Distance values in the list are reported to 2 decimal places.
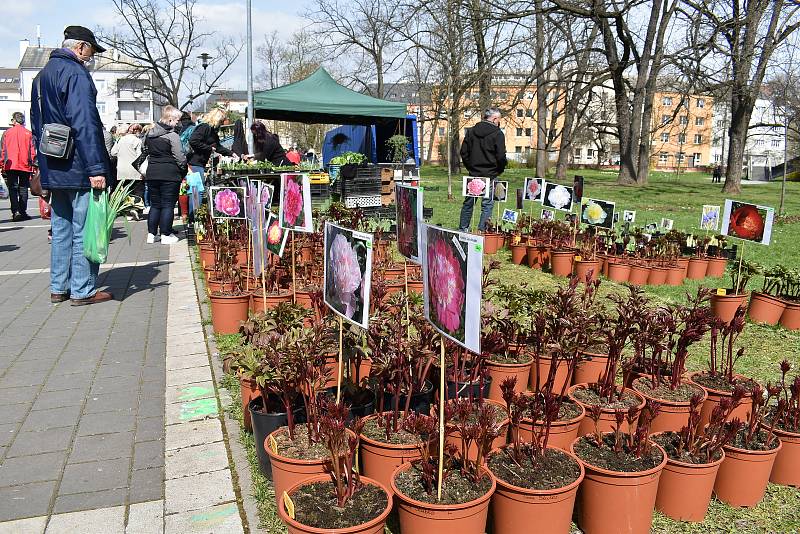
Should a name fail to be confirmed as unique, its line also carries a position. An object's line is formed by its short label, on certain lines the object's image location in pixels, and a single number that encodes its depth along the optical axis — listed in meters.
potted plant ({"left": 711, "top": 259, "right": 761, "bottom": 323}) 5.57
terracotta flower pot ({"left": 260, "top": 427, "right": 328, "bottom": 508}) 2.60
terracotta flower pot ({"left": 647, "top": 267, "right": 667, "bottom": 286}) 7.25
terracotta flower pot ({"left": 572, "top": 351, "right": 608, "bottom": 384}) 4.06
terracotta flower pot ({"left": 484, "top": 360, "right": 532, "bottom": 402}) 3.80
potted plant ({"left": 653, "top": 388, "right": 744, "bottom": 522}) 2.78
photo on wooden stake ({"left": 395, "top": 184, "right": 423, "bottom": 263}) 4.14
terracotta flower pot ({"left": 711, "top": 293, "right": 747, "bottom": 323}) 5.59
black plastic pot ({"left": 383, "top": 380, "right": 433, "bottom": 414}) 3.37
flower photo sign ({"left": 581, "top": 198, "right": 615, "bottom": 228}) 7.31
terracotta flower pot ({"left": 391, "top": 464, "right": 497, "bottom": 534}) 2.35
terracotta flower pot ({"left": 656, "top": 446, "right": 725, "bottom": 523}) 2.78
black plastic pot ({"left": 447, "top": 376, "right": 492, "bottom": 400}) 3.46
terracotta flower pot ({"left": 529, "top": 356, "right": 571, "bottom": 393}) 3.96
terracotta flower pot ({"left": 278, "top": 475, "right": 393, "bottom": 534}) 2.19
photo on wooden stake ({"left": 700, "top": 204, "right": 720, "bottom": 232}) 7.08
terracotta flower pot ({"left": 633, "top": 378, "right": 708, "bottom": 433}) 3.30
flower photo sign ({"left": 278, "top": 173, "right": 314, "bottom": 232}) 4.48
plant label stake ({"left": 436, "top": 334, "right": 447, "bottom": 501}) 2.44
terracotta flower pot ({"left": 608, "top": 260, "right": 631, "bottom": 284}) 7.29
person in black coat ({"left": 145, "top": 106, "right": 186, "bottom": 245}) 8.62
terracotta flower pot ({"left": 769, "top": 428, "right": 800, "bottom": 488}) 3.05
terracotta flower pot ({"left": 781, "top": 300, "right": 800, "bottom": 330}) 5.54
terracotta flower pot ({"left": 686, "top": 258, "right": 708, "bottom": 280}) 7.51
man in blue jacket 5.32
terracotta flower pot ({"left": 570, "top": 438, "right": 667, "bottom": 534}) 2.60
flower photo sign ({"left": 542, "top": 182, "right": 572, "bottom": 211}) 8.28
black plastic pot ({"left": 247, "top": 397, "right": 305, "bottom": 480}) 2.99
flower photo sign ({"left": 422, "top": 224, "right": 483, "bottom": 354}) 2.26
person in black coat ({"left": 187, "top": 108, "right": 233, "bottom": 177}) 9.55
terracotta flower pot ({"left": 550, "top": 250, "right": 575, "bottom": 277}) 7.56
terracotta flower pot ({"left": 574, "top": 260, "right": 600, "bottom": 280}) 7.26
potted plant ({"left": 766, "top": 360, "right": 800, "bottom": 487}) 3.05
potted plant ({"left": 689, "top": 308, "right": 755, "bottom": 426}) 3.48
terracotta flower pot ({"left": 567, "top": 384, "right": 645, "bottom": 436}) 3.18
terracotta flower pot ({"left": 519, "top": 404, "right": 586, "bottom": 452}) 3.02
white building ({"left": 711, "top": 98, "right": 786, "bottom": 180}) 58.11
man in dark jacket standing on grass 9.32
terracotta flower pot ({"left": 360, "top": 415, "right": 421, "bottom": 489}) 2.77
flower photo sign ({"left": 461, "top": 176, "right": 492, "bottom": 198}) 9.02
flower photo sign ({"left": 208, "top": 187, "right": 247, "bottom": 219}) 6.82
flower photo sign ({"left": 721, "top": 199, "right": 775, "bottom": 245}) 5.35
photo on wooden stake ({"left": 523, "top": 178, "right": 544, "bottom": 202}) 8.90
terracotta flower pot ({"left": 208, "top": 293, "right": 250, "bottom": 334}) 5.12
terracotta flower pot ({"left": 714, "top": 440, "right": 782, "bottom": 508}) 2.90
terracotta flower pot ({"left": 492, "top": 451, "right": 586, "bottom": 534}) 2.46
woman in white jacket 10.79
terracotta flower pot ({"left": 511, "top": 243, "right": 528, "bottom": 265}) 8.37
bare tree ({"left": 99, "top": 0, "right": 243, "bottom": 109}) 37.41
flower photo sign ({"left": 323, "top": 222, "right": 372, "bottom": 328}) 2.80
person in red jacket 12.01
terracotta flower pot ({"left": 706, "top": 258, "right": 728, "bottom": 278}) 7.60
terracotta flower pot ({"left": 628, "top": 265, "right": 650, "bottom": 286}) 7.24
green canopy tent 13.12
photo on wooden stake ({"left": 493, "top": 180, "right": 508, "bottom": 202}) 9.10
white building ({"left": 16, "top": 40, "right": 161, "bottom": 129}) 72.88
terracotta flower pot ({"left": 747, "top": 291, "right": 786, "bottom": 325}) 5.66
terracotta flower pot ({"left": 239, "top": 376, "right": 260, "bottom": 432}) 3.41
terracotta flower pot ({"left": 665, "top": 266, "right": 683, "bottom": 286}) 7.27
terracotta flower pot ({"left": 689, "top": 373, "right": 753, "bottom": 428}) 3.48
